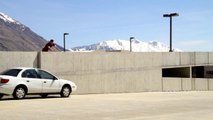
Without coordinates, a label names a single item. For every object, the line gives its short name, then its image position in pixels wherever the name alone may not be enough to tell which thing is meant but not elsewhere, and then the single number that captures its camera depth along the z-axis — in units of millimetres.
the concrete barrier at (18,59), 19024
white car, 16440
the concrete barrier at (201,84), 27531
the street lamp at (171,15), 27461
